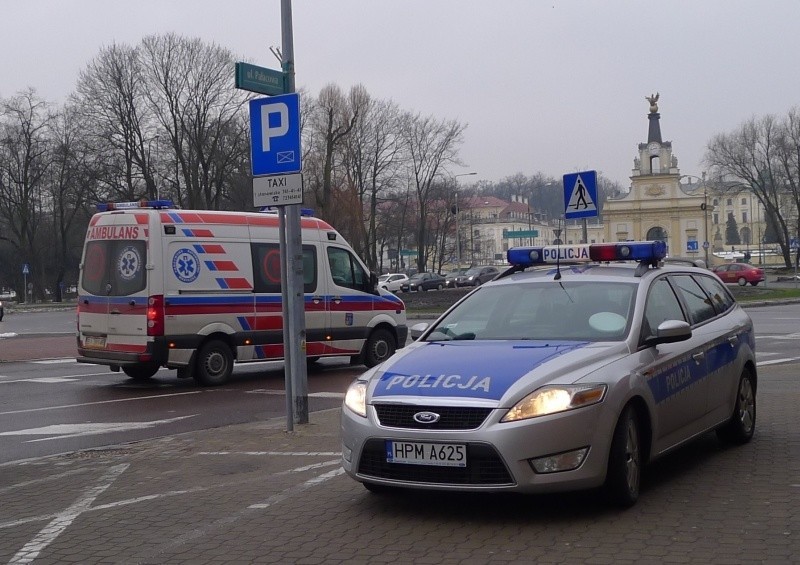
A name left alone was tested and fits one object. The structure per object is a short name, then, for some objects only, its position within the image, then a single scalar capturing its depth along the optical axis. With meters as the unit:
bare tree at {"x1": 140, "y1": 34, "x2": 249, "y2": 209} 58.09
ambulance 15.05
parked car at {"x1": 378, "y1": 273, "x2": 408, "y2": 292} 67.94
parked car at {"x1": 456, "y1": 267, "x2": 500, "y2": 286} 69.77
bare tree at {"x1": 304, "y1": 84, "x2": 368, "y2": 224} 57.09
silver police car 5.93
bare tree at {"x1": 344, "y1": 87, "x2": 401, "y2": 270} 62.97
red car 60.25
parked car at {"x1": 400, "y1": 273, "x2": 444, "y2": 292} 69.69
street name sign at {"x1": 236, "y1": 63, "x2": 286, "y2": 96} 9.62
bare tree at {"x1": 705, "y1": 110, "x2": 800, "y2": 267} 85.75
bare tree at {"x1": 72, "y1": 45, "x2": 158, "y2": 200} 55.94
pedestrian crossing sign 15.66
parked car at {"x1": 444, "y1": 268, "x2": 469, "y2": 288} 71.12
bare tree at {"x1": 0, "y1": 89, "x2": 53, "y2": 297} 68.25
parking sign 9.76
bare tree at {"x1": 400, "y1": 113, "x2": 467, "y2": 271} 72.50
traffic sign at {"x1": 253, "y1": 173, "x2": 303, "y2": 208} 9.77
